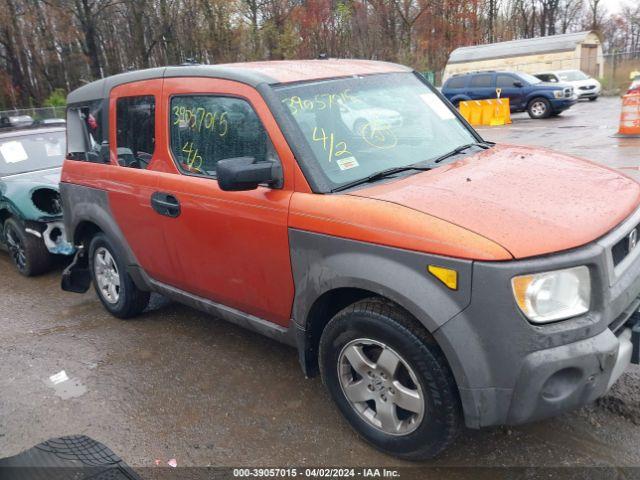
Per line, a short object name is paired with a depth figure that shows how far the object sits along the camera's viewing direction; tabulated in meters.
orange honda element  2.33
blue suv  19.17
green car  5.94
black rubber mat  2.72
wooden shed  32.75
